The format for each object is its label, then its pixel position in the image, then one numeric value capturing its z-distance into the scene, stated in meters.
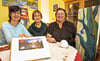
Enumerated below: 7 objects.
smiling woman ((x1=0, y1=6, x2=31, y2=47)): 1.25
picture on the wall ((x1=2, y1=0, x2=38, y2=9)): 1.93
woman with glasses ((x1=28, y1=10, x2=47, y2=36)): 1.74
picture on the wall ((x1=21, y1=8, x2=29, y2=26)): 2.15
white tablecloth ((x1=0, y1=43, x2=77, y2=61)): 0.62
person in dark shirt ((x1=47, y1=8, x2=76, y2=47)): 1.40
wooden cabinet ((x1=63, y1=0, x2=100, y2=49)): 1.96
